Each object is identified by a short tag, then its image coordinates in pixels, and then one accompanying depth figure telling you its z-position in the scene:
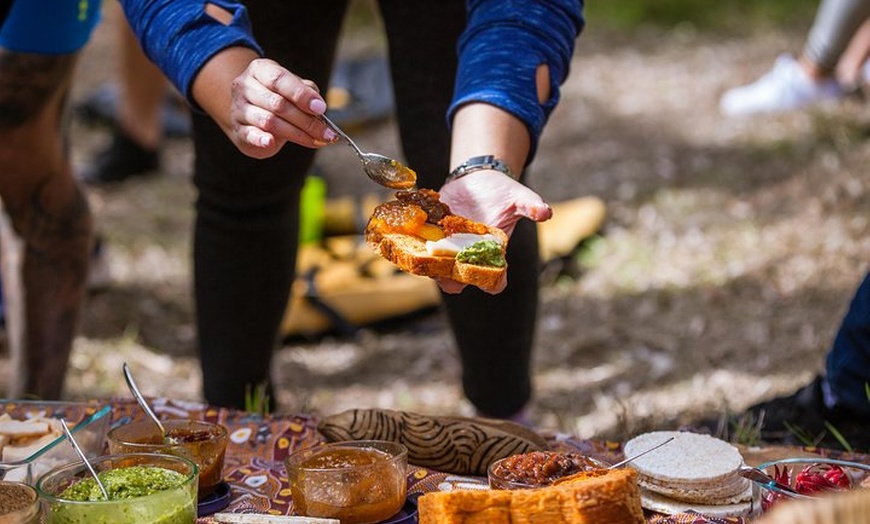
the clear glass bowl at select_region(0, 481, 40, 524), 1.66
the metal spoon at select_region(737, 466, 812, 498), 1.75
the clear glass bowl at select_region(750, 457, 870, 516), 1.78
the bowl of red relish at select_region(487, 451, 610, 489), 1.75
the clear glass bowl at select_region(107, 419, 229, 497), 1.83
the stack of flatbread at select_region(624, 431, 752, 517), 1.82
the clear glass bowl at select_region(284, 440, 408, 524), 1.75
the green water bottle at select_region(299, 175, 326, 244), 3.51
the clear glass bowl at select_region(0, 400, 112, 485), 1.81
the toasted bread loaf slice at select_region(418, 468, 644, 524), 1.66
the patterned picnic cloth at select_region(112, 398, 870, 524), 1.86
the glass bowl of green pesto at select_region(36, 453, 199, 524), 1.67
